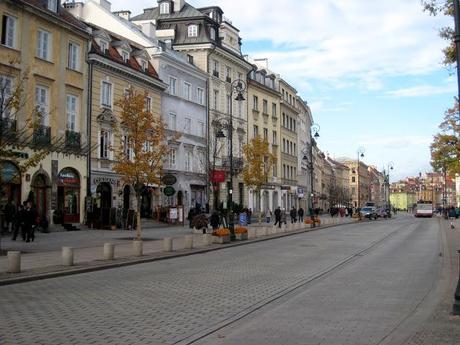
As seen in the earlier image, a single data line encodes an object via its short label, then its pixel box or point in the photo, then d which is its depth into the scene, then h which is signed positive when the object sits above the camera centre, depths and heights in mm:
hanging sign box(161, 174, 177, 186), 33250 +1712
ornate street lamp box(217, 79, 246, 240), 27188 -699
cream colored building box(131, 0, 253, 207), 53594 +15075
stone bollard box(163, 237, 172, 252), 21109 -1356
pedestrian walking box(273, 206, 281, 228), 41562 -492
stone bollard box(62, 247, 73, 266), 15914 -1349
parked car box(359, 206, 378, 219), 71250 -528
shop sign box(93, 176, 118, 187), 35844 +1875
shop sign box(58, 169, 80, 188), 32719 +1822
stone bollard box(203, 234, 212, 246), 24672 -1329
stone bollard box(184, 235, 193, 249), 22828 -1387
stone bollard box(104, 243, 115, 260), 17781 -1327
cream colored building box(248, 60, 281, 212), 64375 +10767
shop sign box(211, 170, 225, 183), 48575 +2808
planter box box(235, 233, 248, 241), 28523 -1446
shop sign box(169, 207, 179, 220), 40547 -307
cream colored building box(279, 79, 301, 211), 74562 +8671
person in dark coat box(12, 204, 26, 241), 23734 -602
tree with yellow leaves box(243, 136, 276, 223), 41750 +3513
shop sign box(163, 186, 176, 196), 33156 +1052
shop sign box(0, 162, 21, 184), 26792 +1860
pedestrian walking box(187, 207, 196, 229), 38350 -361
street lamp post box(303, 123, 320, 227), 46125 +5993
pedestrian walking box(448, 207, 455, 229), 69794 -653
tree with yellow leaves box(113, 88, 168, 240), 25750 +3054
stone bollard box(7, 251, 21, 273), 13930 -1292
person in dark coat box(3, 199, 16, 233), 26984 -267
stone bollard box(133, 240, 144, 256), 19438 -1350
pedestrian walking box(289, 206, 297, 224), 49162 -504
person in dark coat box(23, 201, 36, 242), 22828 -426
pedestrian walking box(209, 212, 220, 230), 32156 -706
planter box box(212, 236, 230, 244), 26078 -1409
